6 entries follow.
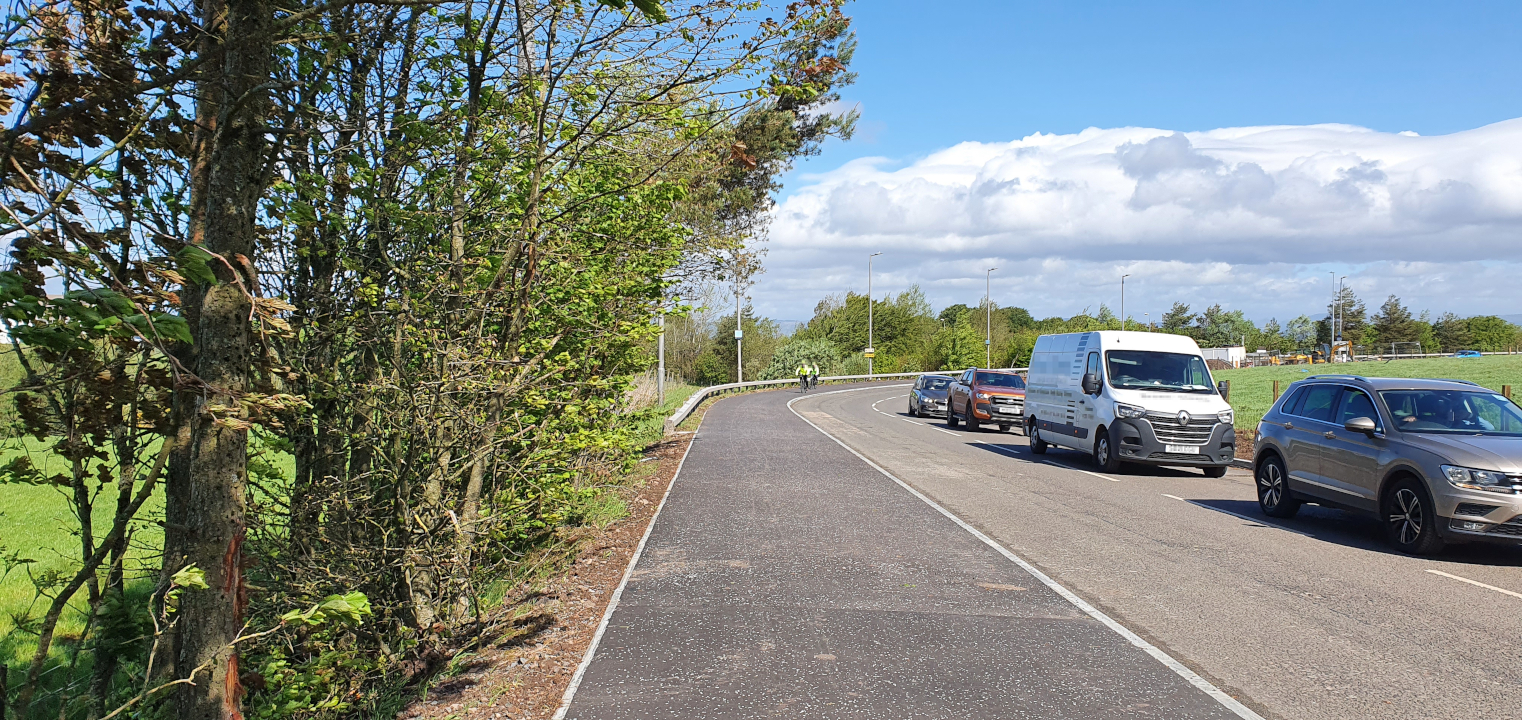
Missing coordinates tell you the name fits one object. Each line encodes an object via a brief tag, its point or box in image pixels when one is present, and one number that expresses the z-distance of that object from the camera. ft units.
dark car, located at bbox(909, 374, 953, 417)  112.47
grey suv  28.84
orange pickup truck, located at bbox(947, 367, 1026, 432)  92.07
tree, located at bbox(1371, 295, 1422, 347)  357.20
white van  52.90
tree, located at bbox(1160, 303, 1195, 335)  365.20
